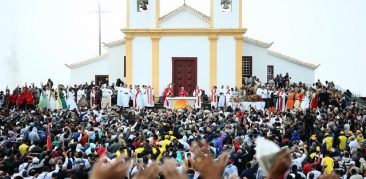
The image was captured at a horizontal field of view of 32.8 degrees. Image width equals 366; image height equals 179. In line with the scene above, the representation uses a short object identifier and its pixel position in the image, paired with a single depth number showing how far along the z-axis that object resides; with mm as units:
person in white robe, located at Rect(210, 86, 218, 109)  36406
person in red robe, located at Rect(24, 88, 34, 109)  34344
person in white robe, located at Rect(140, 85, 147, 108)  36541
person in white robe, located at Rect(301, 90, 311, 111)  33312
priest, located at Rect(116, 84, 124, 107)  36281
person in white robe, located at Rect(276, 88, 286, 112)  34694
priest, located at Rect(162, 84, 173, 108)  37469
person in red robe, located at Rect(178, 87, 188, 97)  38250
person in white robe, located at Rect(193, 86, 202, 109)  36084
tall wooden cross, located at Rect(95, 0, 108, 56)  65875
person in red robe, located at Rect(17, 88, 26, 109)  34375
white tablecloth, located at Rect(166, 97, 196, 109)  36344
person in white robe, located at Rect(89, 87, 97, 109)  36062
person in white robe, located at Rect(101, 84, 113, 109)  36344
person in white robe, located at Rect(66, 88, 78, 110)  34875
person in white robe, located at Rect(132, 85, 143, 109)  36219
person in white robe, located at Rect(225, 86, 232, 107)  35666
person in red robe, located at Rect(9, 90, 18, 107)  34594
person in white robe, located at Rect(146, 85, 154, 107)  36812
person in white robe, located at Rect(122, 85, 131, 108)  36219
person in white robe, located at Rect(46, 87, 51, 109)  34128
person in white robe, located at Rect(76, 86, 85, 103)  35938
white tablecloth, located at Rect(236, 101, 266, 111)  33812
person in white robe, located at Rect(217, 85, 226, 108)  35906
